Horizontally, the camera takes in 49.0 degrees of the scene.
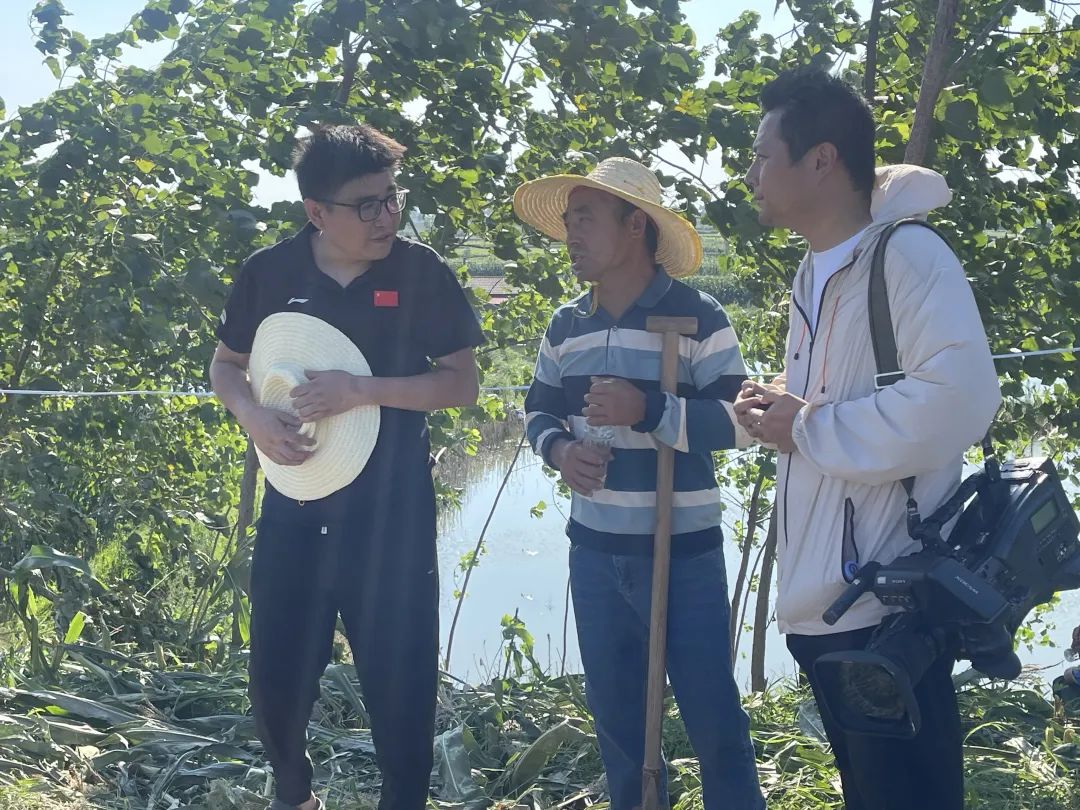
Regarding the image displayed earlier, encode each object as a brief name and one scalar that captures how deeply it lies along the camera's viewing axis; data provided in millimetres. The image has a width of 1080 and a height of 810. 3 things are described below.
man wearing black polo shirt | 2619
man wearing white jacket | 1849
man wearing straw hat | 2510
